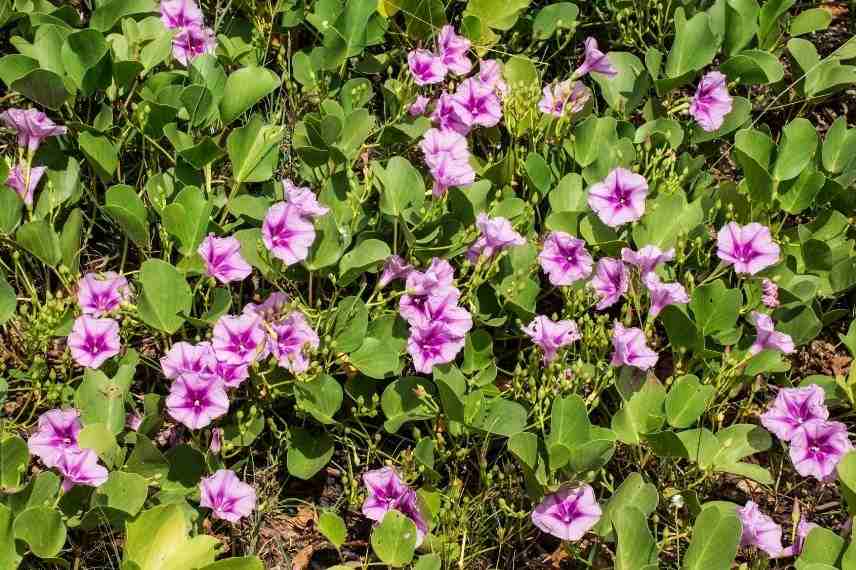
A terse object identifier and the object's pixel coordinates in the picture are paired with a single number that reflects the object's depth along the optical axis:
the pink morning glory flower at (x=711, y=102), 3.30
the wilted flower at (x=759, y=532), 2.61
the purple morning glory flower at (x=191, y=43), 3.19
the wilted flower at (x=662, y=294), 2.87
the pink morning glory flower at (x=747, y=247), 2.99
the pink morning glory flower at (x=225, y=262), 2.78
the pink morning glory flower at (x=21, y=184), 2.88
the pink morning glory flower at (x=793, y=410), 2.78
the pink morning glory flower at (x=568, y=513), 2.58
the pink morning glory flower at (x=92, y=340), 2.64
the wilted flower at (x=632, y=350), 2.81
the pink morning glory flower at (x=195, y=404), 2.54
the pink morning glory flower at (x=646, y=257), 2.93
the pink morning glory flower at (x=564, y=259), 2.94
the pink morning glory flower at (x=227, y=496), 2.54
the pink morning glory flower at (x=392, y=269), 2.91
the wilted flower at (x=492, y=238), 2.90
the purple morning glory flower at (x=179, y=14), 3.22
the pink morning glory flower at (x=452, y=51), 3.35
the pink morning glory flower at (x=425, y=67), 3.29
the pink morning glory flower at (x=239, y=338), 2.63
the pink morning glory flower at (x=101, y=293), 2.76
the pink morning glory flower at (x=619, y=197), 3.03
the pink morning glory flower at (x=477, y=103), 3.24
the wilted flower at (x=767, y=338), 2.89
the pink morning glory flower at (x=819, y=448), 2.72
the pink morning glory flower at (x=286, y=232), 2.78
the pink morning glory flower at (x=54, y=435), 2.48
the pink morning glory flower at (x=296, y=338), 2.68
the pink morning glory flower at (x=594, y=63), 3.32
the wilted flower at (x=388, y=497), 2.63
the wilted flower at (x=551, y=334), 2.81
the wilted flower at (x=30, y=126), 2.91
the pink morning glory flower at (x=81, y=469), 2.41
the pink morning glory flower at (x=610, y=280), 2.96
